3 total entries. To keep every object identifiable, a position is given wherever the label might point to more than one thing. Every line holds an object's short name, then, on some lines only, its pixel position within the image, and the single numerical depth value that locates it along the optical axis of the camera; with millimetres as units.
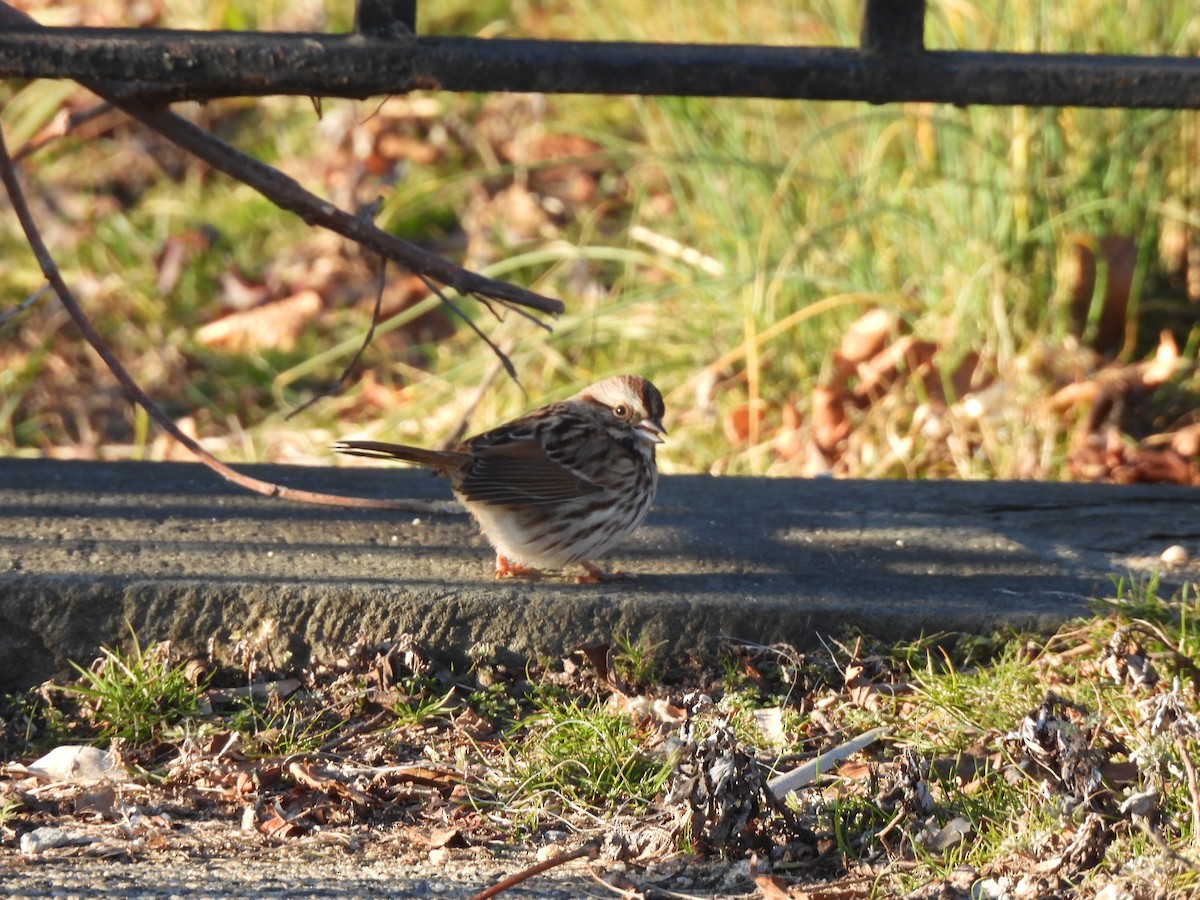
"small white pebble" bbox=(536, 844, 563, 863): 5471
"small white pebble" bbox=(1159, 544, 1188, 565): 7746
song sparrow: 7895
